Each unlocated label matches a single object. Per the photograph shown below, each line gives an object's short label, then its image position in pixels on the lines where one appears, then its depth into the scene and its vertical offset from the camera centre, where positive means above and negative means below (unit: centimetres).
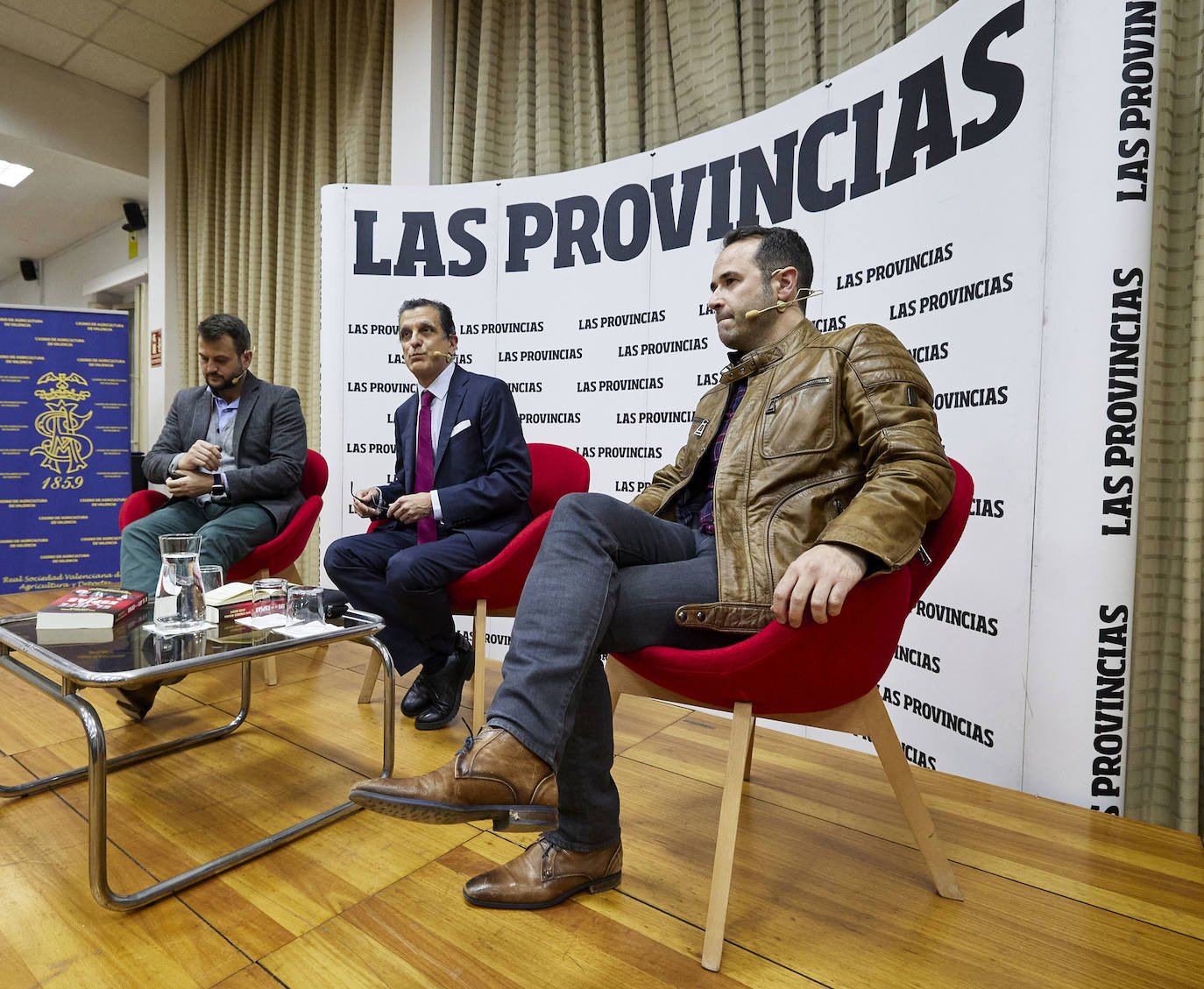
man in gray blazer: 234 +2
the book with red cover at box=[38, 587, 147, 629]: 143 -32
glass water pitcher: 154 -28
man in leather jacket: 100 -16
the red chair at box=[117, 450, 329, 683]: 241 -29
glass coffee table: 111 -37
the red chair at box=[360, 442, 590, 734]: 197 -36
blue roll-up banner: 420 +12
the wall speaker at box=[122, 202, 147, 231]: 573 +210
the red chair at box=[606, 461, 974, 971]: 105 -34
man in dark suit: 201 -13
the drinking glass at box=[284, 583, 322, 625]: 156 -32
